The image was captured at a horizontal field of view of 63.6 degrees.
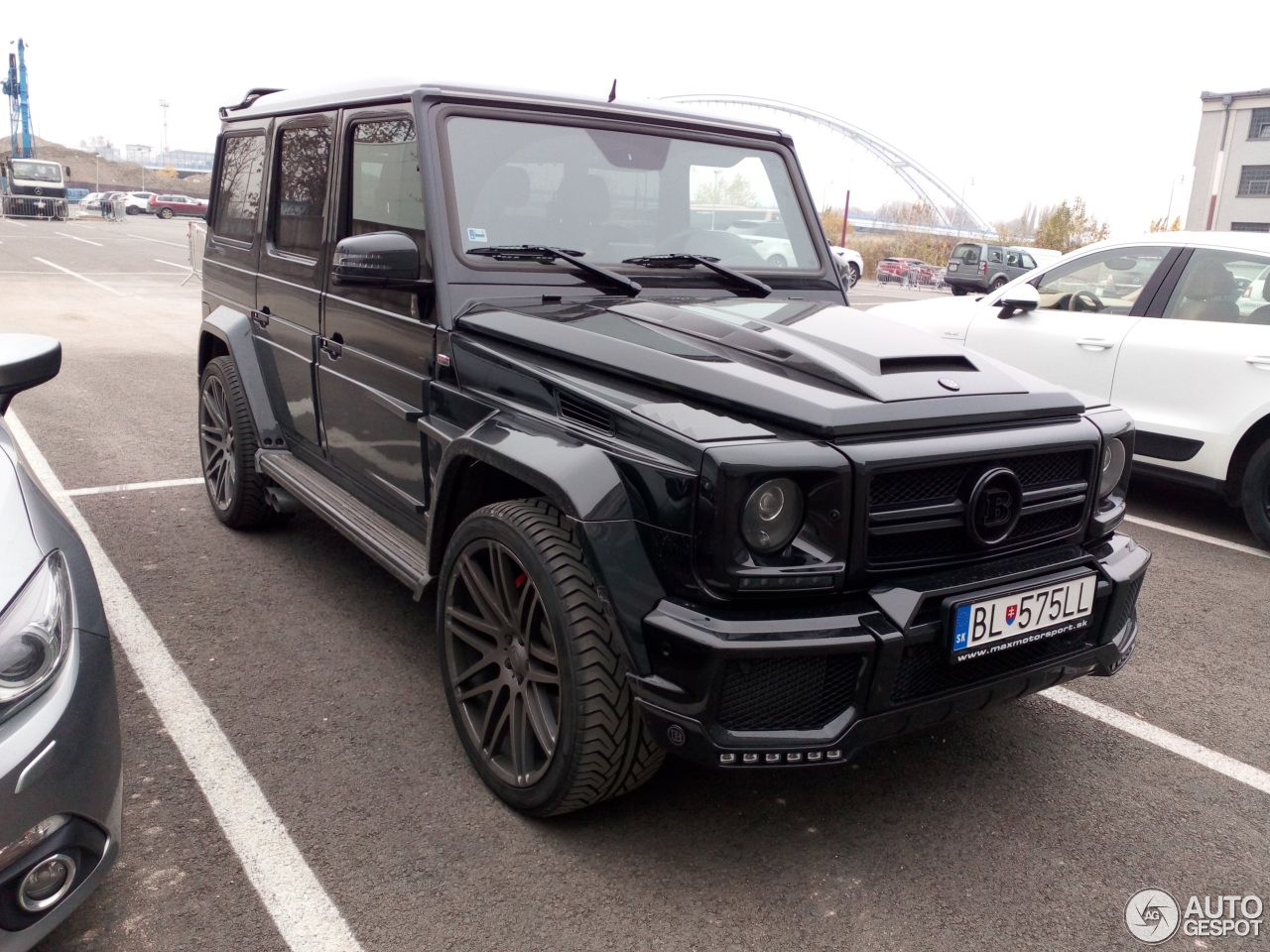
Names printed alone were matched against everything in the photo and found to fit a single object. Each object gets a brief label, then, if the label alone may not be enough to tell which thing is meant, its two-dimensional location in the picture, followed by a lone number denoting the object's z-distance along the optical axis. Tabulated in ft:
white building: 174.19
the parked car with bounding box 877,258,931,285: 129.10
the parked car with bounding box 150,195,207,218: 189.88
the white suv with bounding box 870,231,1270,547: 18.13
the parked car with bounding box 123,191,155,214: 189.37
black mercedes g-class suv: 7.72
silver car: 6.34
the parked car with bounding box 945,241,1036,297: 95.61
